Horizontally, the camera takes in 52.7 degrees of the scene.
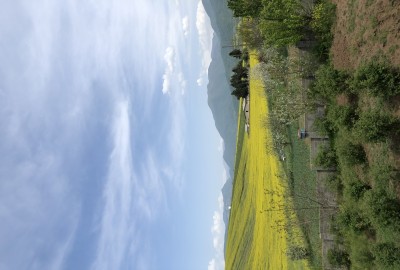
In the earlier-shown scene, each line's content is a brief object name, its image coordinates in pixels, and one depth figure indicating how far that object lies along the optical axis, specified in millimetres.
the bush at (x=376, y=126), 14297
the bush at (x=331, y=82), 17406
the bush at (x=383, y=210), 13859
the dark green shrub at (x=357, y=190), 16547
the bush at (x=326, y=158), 19797
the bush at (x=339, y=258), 18766
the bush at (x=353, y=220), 16531
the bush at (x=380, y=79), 13938
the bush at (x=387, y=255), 13883
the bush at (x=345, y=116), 16797
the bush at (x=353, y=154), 16766
